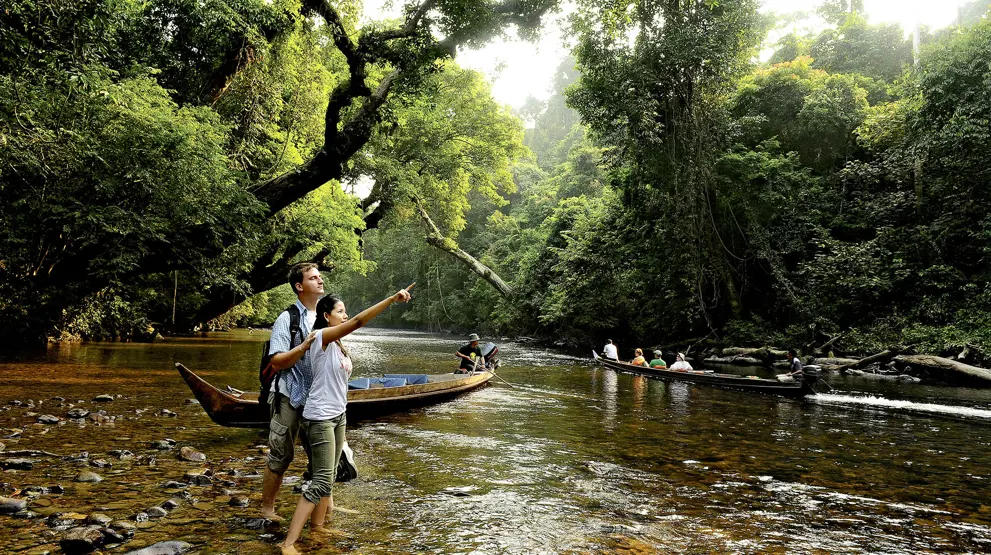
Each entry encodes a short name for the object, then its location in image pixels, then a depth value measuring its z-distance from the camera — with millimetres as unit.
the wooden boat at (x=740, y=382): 12109
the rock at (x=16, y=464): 4613
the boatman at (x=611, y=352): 19233
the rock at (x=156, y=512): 3809
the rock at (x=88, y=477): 4434
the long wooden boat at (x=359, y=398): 6156
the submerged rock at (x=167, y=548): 3200
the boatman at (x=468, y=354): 13789
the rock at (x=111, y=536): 3306
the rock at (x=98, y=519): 3566
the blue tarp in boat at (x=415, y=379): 10273
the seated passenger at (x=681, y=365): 15656
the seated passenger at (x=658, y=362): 16625
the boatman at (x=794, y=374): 12241
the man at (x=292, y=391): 3662
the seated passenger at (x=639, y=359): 17250
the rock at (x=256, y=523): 3758
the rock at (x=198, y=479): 4613
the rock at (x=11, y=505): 3670
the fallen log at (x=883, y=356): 16578
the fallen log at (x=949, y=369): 13797
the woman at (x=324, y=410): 3326
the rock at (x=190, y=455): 5340
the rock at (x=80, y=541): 3158
